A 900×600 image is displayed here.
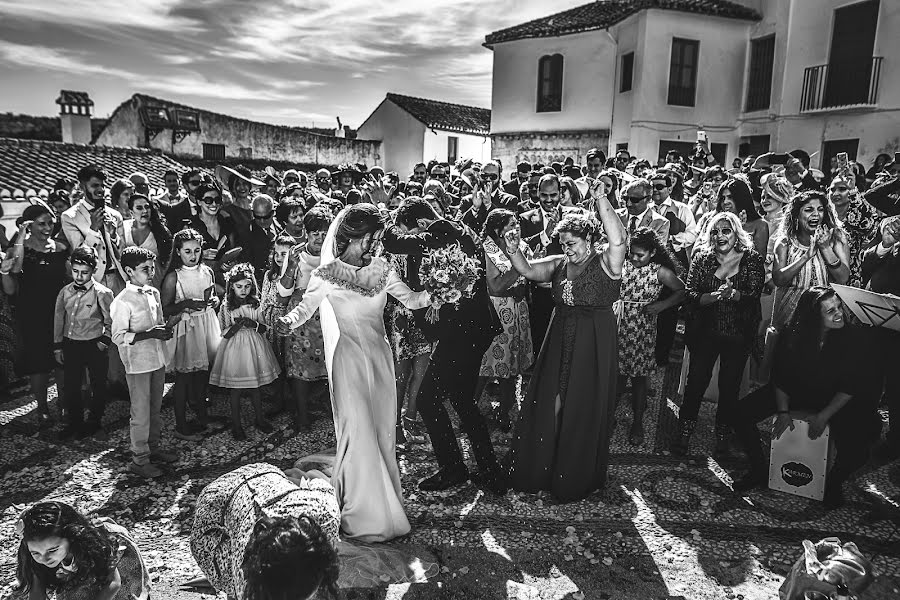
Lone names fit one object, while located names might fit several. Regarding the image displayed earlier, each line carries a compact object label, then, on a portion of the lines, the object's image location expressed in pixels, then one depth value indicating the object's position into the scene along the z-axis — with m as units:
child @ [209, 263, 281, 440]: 5.28
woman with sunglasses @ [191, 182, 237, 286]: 6.42
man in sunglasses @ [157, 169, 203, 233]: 6.85
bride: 3.82
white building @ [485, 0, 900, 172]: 16.45
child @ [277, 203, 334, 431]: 5.28
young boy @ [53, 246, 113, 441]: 5.04
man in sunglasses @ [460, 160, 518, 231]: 6.97
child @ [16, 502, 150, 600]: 2.41
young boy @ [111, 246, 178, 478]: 4.55
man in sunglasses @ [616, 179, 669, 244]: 6.41
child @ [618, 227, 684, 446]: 5.23
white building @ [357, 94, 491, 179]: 28.05
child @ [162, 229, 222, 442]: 5.14
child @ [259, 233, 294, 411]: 5.36
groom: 4.21
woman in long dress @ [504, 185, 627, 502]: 4.25
